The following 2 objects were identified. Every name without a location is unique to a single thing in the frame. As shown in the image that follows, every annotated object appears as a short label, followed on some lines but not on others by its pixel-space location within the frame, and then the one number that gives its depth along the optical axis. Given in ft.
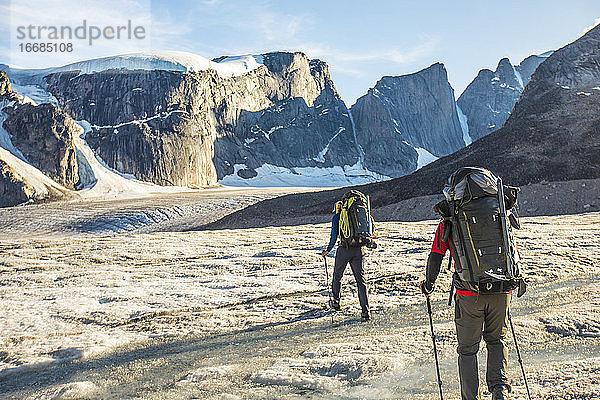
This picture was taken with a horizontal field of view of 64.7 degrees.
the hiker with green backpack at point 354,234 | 27.58
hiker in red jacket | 14.44
